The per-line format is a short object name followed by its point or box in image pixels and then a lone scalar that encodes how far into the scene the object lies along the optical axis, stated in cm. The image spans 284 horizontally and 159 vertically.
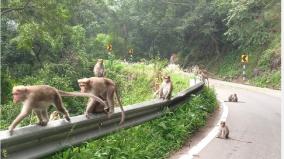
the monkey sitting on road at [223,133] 809
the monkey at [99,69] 741
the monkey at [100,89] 530
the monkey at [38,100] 402
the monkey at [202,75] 1811
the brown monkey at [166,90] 861
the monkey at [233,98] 1608
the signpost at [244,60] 2833
